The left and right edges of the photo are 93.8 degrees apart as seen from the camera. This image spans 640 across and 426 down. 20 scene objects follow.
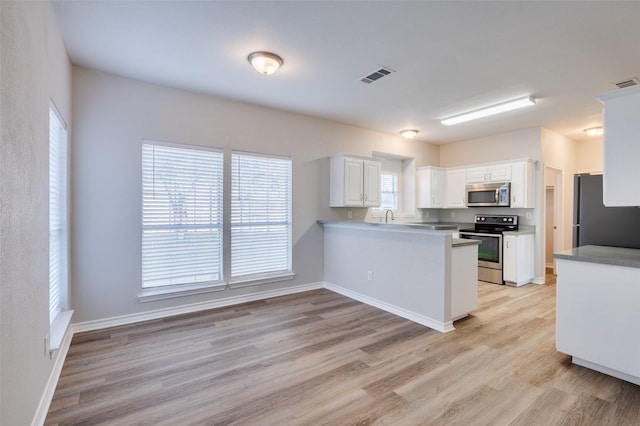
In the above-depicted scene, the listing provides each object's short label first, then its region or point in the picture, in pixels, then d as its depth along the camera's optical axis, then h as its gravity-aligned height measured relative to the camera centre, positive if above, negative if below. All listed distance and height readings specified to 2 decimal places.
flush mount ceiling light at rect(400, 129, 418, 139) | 5.48 +1.41
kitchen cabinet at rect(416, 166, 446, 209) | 6.13 +0.47
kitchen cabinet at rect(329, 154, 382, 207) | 4.76 +0.47
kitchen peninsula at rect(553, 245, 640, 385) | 2.22 -0.80
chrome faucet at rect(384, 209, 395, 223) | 5.76 -0.12
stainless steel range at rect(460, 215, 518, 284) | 5.12 -0.58
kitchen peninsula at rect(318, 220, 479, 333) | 3.23 -0.74
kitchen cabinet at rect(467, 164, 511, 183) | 5.36 +0.68
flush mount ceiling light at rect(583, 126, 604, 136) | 5.16 +1.39
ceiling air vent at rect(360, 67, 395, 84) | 3.19 +1.49
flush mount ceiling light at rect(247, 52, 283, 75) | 2.86 +1.44
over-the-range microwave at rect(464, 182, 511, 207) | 5.32 +0.28
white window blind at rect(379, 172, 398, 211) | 6.20 +0.39
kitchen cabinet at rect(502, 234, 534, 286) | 4.96 -0.83
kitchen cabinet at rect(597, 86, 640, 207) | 2.29 +0.50
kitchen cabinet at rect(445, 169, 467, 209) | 6.08 +0.45
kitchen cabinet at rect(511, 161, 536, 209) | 5.12 +0.43
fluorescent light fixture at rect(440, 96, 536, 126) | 3.93 +1.43
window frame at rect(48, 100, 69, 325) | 2.52 -0.05
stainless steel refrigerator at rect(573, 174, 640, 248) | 3.07 -0.10
